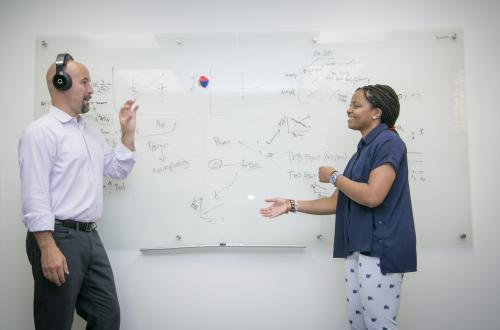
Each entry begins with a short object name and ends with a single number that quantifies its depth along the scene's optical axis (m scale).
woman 1.39
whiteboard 2.03
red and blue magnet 2.07
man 1.44
